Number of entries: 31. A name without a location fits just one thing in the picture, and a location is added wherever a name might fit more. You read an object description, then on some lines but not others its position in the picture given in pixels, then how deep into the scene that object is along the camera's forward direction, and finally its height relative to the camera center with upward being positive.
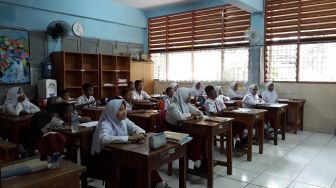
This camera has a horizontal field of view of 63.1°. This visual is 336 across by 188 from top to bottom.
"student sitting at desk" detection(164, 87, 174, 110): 5.62 -0.24
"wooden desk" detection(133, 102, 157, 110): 5.81 -0.55
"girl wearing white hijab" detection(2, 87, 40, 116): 4.53 -0.42
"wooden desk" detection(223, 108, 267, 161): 4.21 -0.61
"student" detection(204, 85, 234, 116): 4.36 -0.39
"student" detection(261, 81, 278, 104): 6.43 -0.33
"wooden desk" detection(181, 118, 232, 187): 3.22 -0.61
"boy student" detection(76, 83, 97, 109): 5.24 -0.34
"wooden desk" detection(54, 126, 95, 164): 2.83 -0.61
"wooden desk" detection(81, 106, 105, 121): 4.67 -0.55
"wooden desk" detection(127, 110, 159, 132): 4.13 -0.60
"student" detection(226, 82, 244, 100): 7.30 -0.32
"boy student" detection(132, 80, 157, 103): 6.51 -0.33
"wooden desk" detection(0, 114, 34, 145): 4.07 -0.69
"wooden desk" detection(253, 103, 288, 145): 5.23 -0.63
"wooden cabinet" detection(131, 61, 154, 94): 8.85 +0.24
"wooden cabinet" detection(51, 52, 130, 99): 6.93 +0.25
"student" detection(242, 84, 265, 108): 5.67 -0.39
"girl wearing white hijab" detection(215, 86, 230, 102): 7.19 -0.26
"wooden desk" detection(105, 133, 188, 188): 2.12 -0.62
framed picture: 6.11 +0.54
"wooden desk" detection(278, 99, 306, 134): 6.18 -0.69
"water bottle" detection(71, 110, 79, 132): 2.89 -0.46
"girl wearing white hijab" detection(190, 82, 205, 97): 7.83 -0.26
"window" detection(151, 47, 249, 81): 7.68 +0.47
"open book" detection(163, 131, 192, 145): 2.45 -0.52
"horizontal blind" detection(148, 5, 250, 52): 7.65 +1.57
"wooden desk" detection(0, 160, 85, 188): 1.46 -0.55
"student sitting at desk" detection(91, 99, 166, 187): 2.43 -0.49
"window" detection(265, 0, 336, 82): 6.32 +0.98
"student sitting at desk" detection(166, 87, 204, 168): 3.42 -0.44
